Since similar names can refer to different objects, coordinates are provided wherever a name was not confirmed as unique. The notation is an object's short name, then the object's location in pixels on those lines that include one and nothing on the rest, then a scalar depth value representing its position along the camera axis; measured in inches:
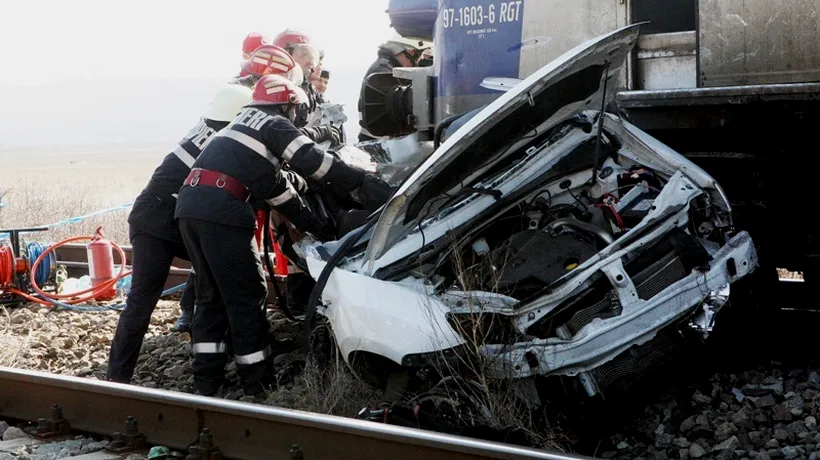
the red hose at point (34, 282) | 378.3
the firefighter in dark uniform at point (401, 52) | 444.1
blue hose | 400.2
